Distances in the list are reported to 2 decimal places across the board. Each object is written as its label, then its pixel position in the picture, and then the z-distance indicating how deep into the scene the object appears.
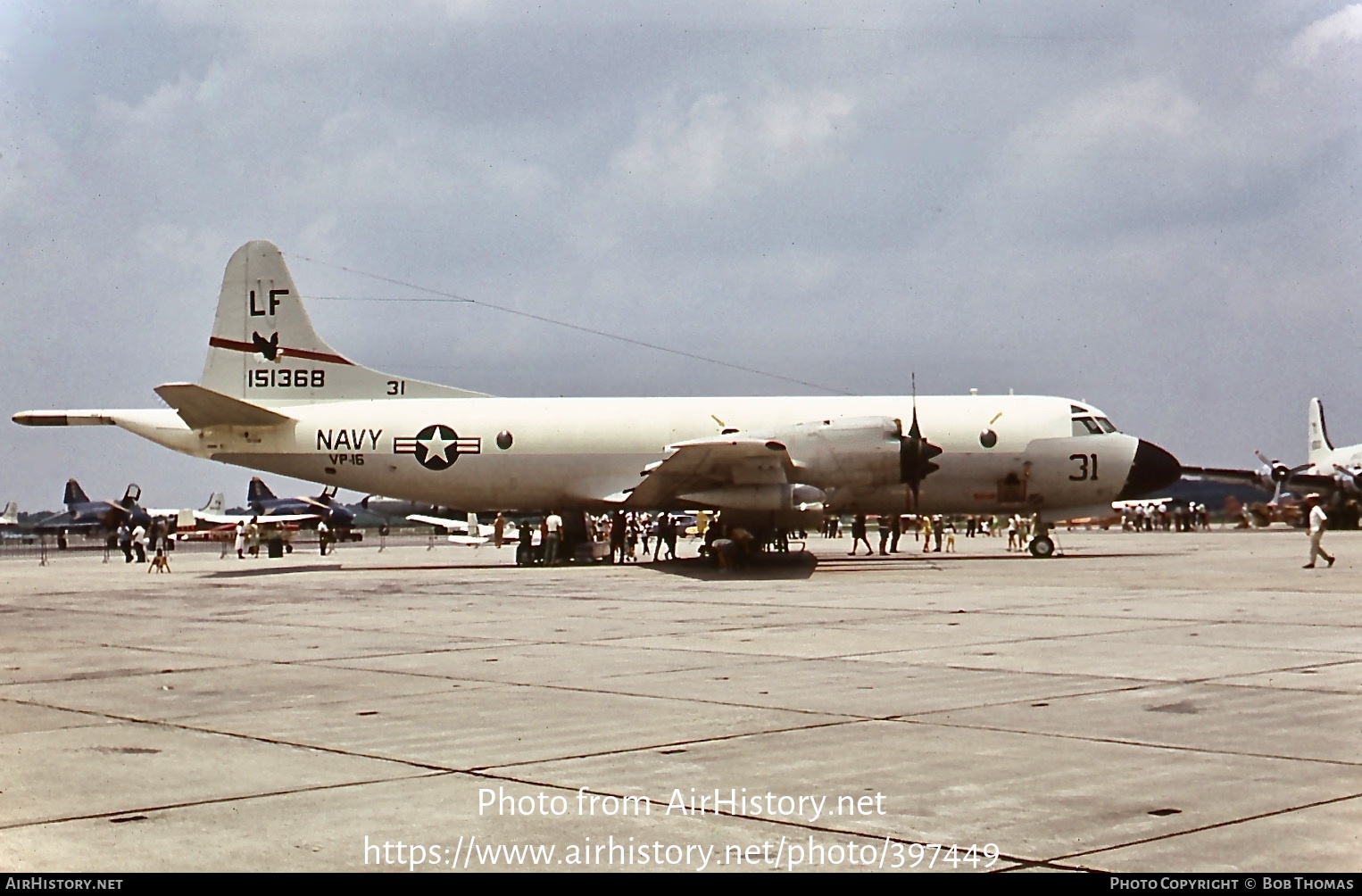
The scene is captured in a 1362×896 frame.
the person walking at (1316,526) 28.14
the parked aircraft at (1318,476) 61.75
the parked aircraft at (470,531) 62.34
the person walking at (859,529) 45.34
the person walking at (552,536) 36.06
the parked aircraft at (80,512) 99.62
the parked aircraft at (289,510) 83.12
